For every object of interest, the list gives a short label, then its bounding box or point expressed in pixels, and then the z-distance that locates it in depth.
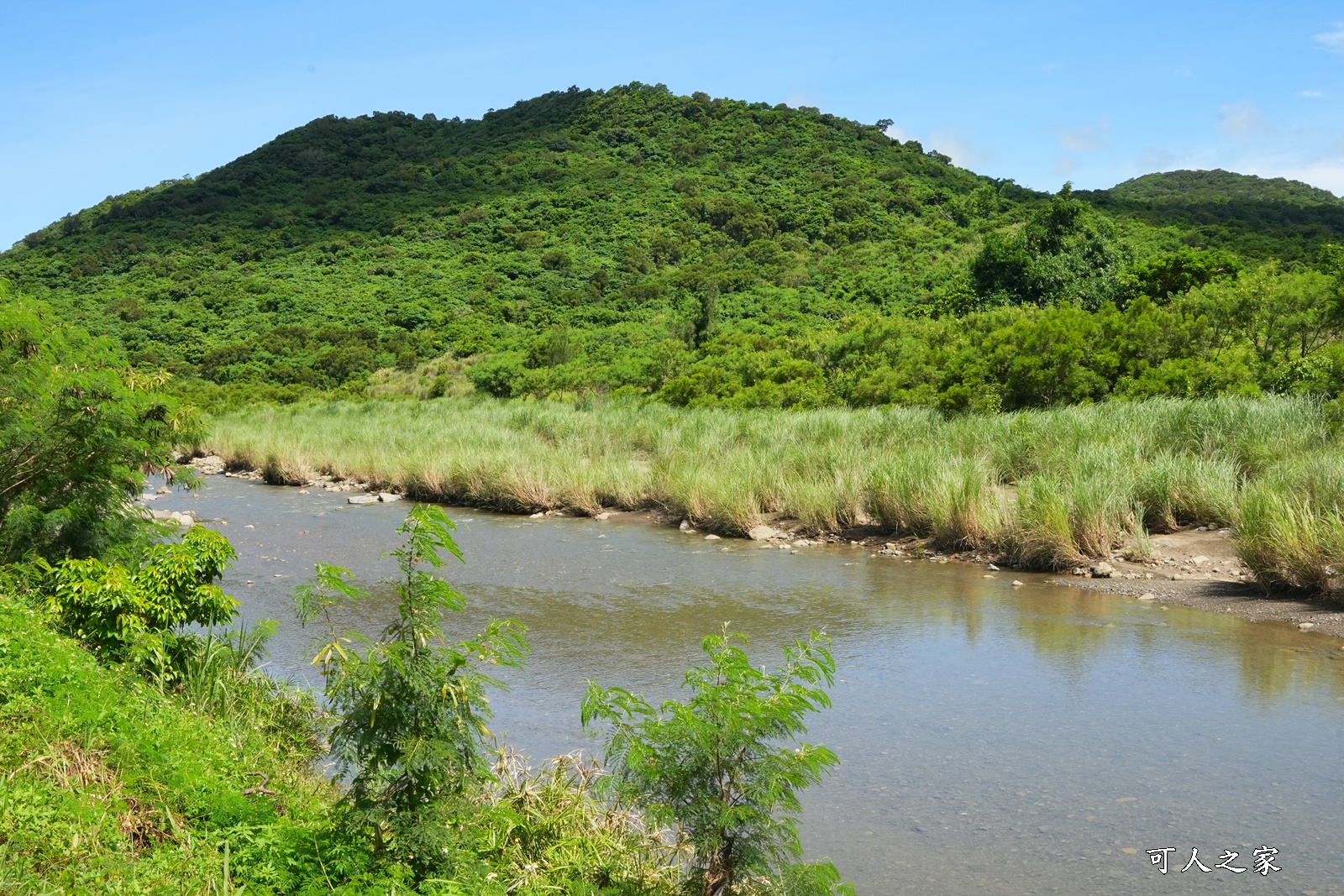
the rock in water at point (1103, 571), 11.60
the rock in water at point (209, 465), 27.59
